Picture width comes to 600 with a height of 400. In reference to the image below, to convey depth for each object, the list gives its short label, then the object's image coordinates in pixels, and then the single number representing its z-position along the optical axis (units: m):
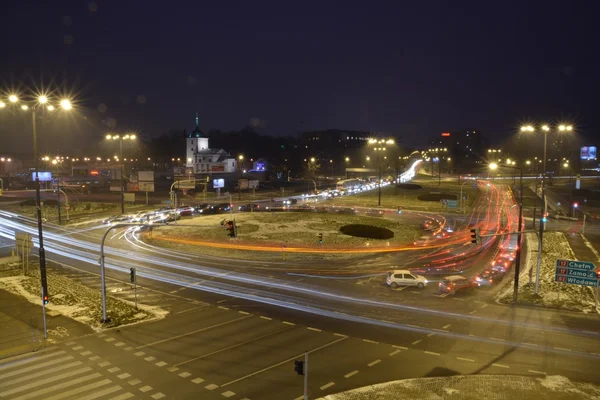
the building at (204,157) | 131.75
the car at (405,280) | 28.97
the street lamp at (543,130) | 26.09
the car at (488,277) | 30.23
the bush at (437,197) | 86.06
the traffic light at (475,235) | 26.59
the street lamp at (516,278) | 25.90
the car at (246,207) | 73.49
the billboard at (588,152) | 113.19
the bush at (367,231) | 48.42
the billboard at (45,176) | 94.81
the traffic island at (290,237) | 40.88
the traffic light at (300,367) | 11.98
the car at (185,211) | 67.69
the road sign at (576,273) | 25.00
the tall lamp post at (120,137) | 56.83
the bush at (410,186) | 105.44
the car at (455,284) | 28.09
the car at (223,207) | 72.25
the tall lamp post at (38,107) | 19.72
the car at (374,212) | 66.45
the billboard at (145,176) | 77.50
